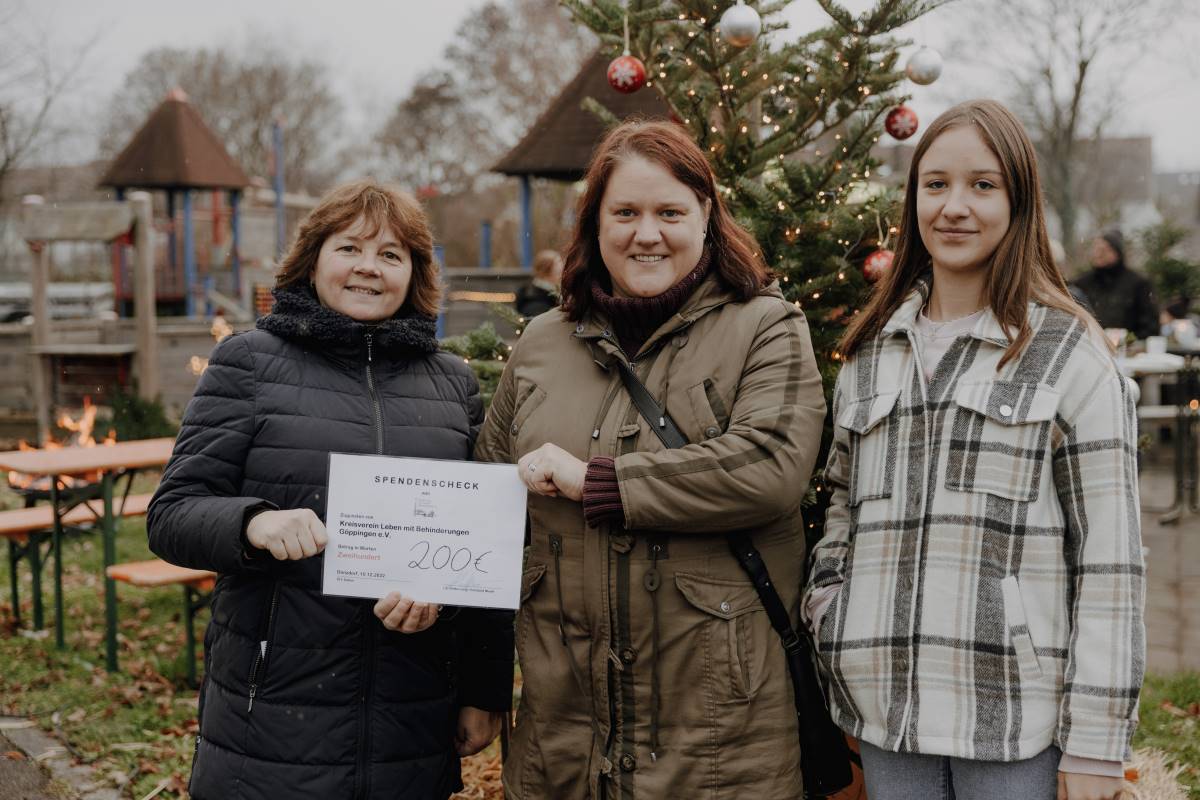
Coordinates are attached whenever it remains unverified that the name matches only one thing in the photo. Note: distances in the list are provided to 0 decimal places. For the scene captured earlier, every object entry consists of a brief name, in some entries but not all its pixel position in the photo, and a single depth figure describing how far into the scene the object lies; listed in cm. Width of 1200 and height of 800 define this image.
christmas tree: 374
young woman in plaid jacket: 205
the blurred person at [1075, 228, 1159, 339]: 1032
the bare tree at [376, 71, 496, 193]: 4147
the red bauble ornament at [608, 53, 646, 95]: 403
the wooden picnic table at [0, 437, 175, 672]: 598
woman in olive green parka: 226
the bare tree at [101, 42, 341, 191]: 4650
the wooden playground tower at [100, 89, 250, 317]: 2023
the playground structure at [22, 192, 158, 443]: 1385
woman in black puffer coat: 248
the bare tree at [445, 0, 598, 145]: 3694
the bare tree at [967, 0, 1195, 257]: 2670
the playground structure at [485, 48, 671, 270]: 1260
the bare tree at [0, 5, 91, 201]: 2077
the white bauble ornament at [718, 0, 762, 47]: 367
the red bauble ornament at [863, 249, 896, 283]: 359
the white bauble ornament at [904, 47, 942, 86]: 410
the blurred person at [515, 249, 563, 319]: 804
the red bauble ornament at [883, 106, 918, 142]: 419
